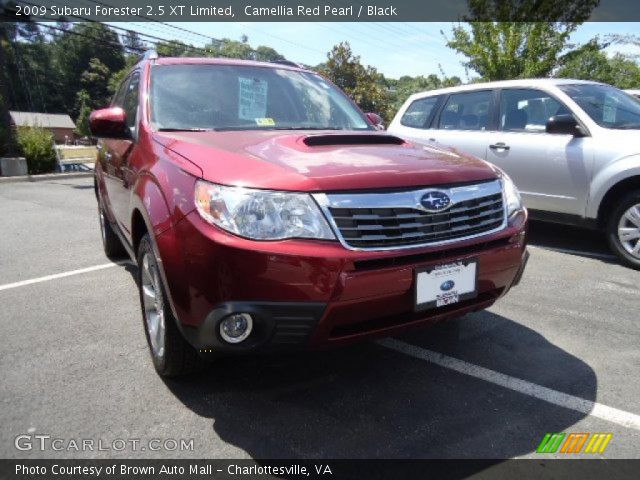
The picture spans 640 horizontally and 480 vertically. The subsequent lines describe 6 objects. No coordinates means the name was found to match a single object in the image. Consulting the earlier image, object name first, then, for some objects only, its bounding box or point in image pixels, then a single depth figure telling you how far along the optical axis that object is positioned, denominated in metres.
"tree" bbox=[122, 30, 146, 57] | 18.50
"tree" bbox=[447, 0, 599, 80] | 13.87
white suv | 4.54
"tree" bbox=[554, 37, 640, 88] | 14.19
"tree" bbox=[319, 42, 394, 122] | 42.38
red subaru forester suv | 1.88
